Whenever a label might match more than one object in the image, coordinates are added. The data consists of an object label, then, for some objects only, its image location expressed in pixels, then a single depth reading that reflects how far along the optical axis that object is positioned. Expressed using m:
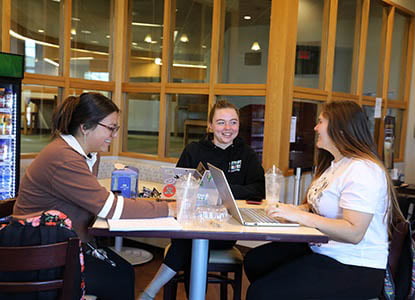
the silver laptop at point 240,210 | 1.92
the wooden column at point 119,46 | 4.52
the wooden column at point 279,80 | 3.71
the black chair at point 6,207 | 2.01
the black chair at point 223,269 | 2.41
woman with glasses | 1.87
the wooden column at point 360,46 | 4.84
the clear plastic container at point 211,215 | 1.94
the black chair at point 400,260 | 1.92
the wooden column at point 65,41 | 4.09
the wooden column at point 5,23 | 3.61
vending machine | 3.34
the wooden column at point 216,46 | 4.00
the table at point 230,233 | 1.75
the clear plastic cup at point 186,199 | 1.95
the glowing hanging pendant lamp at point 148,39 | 4.50
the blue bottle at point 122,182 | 2.52
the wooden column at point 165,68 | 4.31
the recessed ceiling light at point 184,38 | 4.31
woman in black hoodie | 2.80
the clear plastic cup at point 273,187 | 2.24
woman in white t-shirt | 1.89
